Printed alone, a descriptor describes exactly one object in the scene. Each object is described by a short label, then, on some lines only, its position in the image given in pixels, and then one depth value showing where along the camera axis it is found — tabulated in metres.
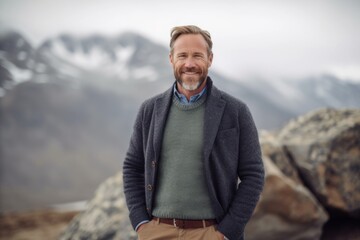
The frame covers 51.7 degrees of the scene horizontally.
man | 2.05
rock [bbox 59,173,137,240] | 4.13
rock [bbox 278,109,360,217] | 4.84
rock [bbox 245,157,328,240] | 4.34
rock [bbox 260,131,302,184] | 4.95
